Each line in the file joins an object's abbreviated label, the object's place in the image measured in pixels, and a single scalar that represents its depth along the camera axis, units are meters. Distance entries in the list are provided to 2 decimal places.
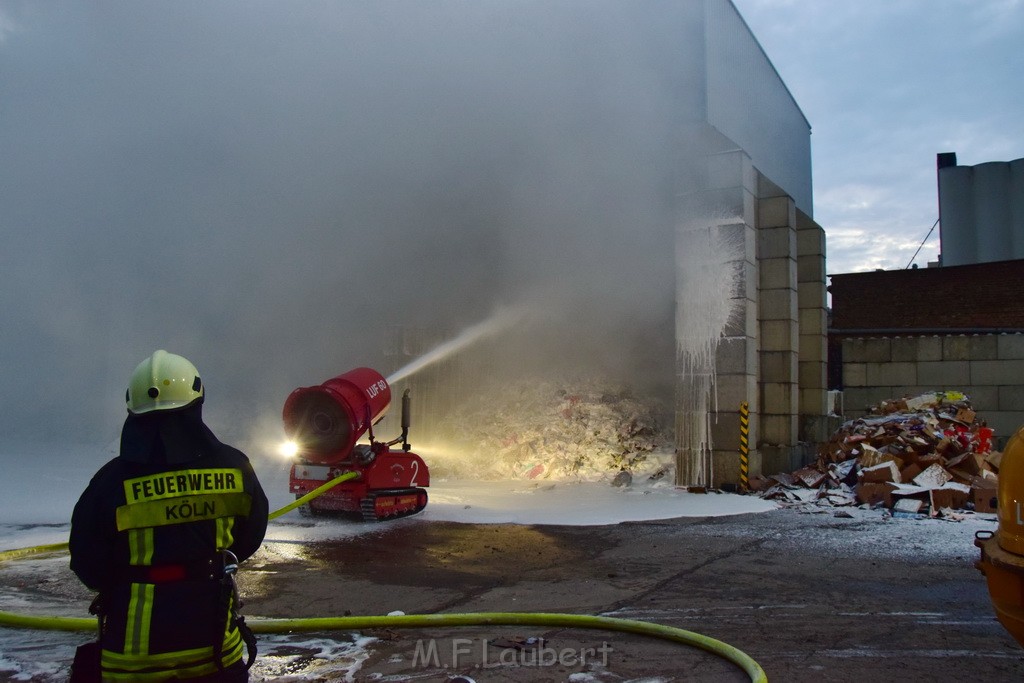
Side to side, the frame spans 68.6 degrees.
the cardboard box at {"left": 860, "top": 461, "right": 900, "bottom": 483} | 9.43
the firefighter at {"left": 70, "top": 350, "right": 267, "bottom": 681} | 2.00
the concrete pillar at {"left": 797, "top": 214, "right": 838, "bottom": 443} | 12.36
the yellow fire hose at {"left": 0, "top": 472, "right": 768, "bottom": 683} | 4.11
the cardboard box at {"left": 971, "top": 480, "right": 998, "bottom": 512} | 8.62
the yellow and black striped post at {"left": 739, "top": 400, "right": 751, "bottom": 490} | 10.67
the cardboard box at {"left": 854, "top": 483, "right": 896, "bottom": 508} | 9.20
